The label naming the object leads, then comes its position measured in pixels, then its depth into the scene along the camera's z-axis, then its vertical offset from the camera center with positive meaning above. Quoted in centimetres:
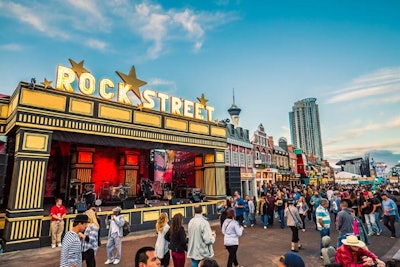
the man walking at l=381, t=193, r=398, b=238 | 933 -147
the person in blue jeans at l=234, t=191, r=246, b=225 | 1076 -145
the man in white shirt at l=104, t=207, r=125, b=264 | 671 -173
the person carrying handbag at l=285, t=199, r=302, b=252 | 744 -146
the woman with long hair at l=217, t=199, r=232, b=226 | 917 -120
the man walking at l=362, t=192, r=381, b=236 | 987 -164
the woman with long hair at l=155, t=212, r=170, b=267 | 506 -147
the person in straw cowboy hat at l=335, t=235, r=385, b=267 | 378 -130
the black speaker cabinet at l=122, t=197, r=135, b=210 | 1140 -140
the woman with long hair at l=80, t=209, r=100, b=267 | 502 -147
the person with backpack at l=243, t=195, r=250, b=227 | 1222 -207
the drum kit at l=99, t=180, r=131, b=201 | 1428 -102
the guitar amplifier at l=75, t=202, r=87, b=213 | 966 -128
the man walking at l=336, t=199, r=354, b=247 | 610 -124
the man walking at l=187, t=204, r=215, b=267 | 471 -132
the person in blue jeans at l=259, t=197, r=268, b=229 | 1218 -193
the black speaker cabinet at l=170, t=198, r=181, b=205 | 1325 -145
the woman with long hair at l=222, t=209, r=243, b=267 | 542 -133
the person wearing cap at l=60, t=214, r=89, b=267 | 374 -112
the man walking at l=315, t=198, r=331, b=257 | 698 -131
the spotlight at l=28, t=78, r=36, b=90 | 899 +350
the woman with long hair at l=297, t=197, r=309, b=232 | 1041 -144
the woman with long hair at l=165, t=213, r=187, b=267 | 462 -129
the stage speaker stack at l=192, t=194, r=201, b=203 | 1459 -142
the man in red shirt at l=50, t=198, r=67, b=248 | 877 -175
